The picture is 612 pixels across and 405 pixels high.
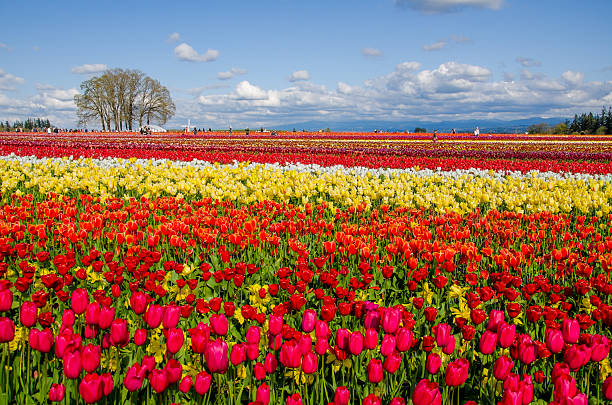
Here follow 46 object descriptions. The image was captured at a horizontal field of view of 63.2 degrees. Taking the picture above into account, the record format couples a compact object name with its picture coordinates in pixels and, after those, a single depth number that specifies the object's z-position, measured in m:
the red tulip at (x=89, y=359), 1.90
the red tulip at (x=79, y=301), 2.46
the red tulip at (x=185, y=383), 1.98
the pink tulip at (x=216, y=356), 1.92
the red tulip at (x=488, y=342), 2.13
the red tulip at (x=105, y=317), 2.28
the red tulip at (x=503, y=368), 1.99
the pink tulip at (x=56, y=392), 1.84
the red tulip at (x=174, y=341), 2.08
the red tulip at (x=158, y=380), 1.84
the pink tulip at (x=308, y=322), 2.32
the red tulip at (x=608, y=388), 1.83
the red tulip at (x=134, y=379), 1.84
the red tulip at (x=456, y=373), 1.90
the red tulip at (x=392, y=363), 2.04
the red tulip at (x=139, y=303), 2.47
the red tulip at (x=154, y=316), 2.30
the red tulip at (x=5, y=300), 2.40
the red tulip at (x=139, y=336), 2.20
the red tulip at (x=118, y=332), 2.11
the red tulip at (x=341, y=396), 1.81
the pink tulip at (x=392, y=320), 2.30
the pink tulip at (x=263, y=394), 1.79
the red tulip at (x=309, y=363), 1.97
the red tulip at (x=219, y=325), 2.23
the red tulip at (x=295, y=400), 1.73
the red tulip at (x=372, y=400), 1.72
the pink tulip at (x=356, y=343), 2.07
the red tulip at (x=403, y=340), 2.18
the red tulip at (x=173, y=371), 1.86
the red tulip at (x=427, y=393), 1.68
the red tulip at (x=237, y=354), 2.08
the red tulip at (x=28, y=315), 2.26
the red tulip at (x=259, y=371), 2.03
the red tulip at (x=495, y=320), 2.33
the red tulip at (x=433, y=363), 2.04
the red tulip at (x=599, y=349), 2.08
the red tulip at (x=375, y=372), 1.97
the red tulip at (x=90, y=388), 1.73
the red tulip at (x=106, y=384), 1.79
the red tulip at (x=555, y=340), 2.12
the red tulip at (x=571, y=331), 2.20
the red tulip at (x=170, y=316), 2.29
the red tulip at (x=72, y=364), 1.86
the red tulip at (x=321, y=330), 2.19
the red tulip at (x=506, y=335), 2.16
